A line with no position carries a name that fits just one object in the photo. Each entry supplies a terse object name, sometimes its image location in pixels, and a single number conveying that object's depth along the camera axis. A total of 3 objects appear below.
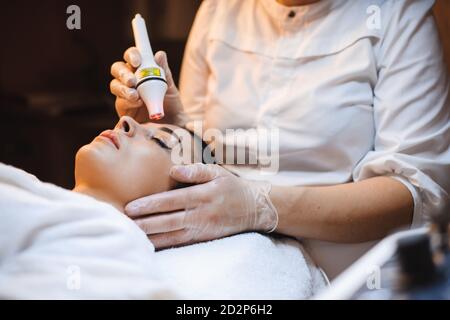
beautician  1.08
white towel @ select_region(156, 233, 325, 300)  0.89
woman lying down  0.77
